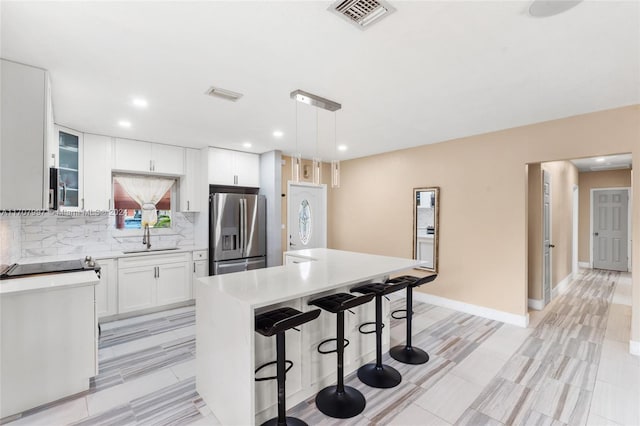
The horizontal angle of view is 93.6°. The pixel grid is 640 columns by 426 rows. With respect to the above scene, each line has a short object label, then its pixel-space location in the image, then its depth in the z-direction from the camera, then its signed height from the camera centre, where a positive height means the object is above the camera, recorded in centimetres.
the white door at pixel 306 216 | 559 -7
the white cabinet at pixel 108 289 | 382 -99
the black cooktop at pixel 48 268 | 256 -53
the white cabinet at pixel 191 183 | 473 +46
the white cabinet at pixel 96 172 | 389 +53
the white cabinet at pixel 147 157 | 414 +80
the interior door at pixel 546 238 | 425 -36
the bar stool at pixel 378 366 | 255 -139
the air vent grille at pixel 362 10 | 154 +107
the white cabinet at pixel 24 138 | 205 +52
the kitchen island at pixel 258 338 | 187 -94
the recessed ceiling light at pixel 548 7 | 151 +106
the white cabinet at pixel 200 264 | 459 -80
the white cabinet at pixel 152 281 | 399 -96
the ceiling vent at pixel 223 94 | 260 +106
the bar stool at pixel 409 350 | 290 -139
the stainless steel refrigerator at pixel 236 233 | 462 -32
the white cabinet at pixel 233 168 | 468 +73
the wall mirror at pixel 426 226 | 454 -20
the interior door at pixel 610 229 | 666 -35
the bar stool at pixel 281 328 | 184 -71
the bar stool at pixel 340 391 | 218 -140
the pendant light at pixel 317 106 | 267 +101
